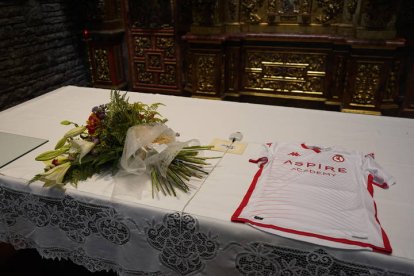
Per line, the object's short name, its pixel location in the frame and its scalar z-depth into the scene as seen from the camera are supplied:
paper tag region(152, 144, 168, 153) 1.52
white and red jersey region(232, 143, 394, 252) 1.18
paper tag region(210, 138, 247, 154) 1.76
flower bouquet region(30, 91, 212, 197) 1.48
